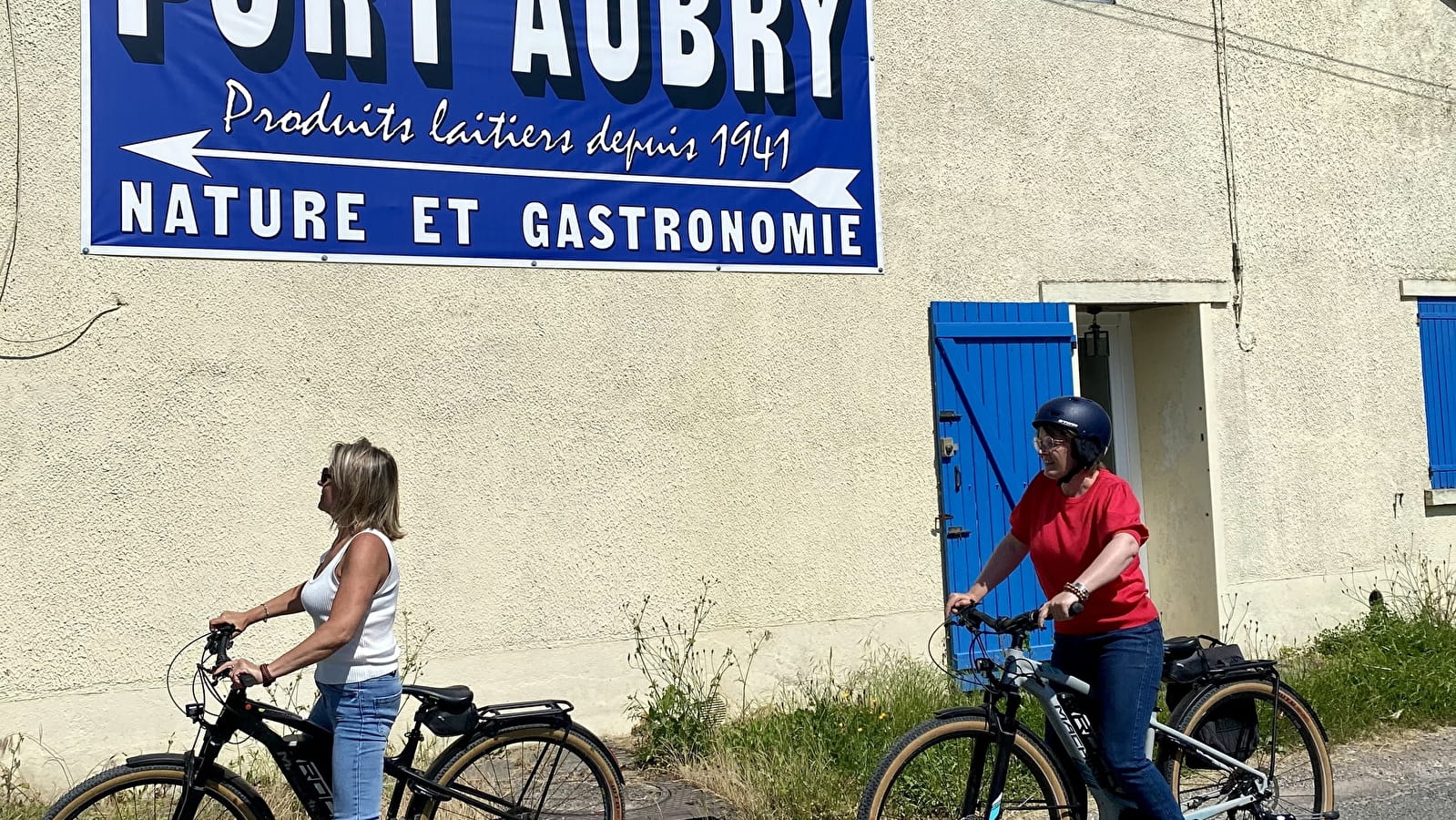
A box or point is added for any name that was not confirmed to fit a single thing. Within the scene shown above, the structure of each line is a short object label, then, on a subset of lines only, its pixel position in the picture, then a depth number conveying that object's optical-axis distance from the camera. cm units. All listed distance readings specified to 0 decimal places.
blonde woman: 385
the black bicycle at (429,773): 385
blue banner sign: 594
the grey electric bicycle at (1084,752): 412
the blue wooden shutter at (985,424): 733
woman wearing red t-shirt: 420
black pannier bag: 461
